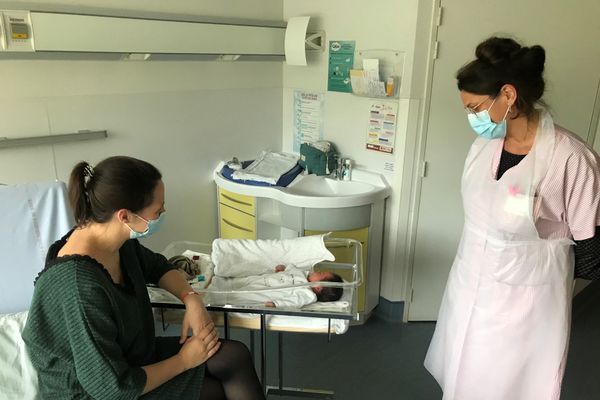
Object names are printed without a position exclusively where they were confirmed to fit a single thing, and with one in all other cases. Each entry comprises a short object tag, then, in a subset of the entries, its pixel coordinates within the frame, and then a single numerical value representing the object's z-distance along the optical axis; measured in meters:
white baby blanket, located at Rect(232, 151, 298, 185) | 2.76
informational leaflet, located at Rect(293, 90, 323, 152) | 2.96
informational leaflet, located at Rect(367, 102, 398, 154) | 2.59
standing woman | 1.42
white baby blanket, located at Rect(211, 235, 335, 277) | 1.73
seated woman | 1.17
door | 2.35
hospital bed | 1.66
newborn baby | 1.52
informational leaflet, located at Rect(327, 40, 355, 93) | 2.70
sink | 2.75
